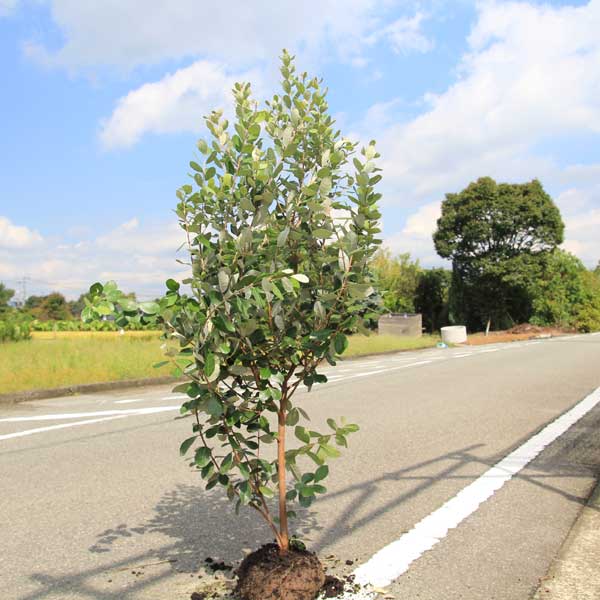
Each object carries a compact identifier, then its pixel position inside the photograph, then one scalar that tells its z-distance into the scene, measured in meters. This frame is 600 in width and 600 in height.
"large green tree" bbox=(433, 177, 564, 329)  35.88
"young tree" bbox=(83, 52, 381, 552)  2.44
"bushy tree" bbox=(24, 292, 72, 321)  72.00
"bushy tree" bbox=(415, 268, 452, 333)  42.59
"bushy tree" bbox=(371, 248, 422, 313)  40.95
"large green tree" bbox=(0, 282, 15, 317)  44.06
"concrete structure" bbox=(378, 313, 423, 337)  33.56
